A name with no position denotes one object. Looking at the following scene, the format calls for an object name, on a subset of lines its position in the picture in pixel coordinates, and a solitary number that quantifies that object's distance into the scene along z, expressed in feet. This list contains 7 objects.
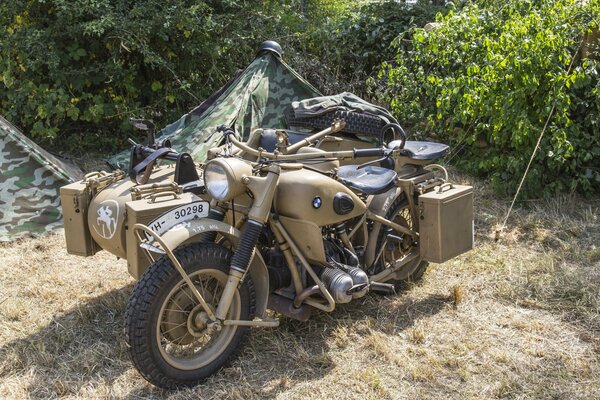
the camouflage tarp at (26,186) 17.04
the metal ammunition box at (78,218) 12.02
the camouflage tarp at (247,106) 19.94
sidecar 10.66
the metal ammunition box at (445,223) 12.34
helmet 20.81
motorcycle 9.64
